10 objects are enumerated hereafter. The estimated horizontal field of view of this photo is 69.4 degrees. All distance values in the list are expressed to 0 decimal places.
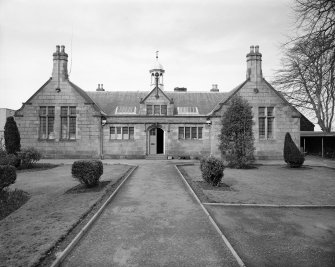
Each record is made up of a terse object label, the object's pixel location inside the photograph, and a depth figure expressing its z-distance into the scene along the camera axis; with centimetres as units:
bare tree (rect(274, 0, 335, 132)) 1009
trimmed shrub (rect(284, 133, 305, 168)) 2036
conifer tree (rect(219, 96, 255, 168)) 2022
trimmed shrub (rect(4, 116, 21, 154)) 2036
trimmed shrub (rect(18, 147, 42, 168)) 1872
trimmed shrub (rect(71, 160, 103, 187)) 1143
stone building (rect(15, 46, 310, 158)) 2650
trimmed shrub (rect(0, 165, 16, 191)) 955
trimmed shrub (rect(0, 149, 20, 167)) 1483
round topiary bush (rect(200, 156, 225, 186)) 1265
